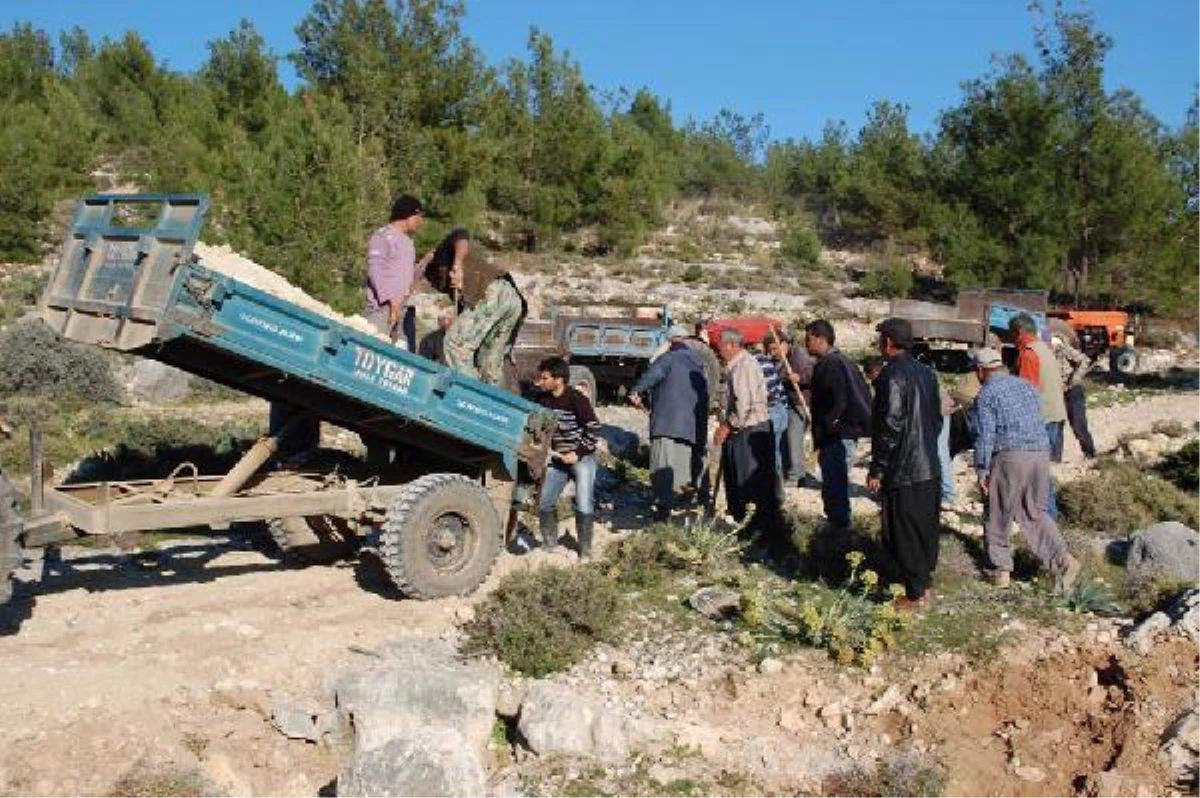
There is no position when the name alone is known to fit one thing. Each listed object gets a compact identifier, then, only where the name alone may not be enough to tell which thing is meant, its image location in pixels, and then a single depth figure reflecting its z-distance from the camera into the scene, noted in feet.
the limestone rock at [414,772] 15.87
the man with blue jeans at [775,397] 32.65
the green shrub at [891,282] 117.60
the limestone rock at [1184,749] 17.72
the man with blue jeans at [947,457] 33.14
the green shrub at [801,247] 142.31
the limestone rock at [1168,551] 27.61
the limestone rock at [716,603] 24.08
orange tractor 73.61
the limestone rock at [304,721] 18.94
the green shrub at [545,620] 21.57
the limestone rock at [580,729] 18.84
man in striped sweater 27.35
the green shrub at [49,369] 47.60
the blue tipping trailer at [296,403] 20.24
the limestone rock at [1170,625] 20.94
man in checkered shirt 24.80
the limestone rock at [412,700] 18.99
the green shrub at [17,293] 72.93
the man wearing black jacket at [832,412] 28.22
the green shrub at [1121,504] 34.27
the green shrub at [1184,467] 40.57
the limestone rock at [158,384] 51.31
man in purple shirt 25.77
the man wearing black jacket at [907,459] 23.29
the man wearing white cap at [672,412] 30.40
